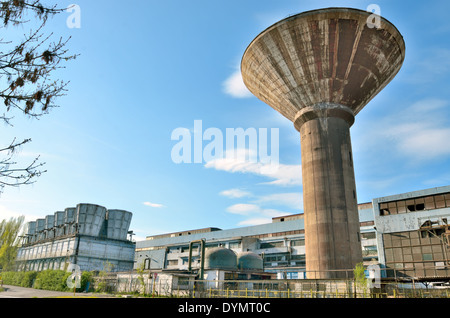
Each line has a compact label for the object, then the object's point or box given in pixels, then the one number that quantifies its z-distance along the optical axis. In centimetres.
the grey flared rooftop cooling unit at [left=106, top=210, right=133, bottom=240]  5846
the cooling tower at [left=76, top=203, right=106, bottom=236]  5500
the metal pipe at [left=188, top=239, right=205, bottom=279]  3572
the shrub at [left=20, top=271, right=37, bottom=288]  5078
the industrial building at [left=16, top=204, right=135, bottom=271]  5228
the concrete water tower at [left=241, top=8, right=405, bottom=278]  2719
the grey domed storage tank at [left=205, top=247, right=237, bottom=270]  4397
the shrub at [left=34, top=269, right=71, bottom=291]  4262
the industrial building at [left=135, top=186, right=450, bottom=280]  3316
